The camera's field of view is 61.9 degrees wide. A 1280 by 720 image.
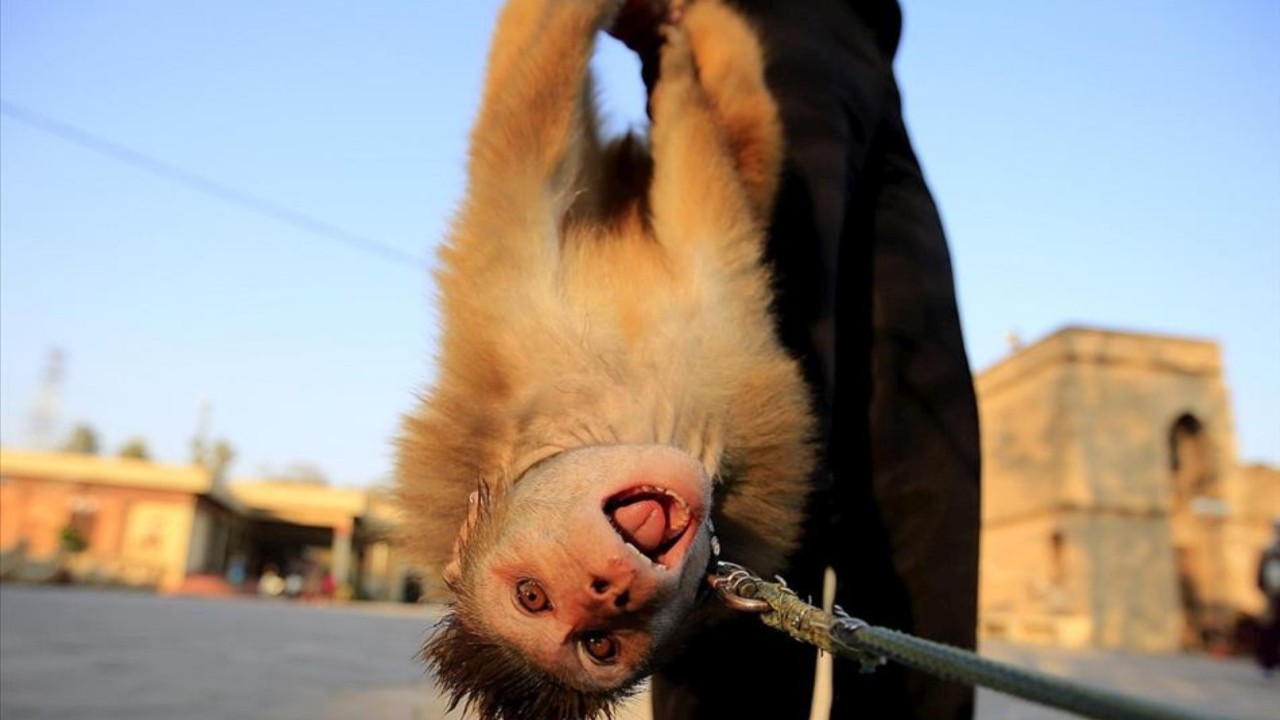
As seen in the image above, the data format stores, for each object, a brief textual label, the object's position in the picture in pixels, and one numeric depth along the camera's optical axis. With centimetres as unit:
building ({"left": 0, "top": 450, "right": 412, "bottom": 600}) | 2503
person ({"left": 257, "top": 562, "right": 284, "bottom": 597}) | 3055
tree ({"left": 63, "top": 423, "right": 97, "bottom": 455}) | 4899
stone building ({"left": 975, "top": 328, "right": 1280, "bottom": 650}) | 2098
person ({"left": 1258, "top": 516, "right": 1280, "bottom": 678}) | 993
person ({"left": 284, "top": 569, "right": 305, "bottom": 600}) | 2914
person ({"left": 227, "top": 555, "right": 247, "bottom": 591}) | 2792
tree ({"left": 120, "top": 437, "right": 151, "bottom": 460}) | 4991
